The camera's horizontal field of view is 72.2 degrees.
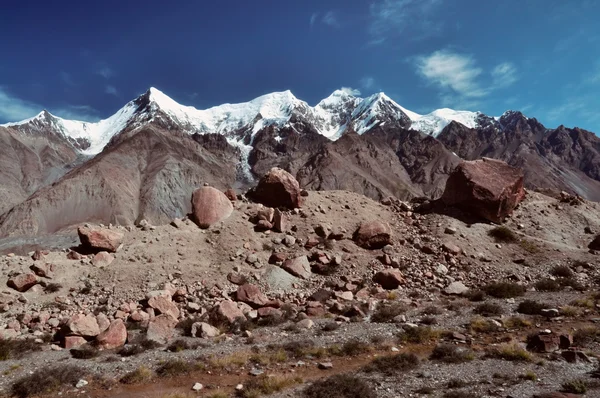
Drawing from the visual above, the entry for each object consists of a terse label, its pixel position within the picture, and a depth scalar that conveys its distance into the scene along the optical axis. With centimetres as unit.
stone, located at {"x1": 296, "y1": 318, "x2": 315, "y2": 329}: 1355
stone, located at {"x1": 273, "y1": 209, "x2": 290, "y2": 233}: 2041
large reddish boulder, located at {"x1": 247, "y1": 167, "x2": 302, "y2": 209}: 2205
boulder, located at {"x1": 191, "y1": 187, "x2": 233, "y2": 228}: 2023
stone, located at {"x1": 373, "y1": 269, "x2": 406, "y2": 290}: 1745
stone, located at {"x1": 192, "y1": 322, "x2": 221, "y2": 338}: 1303
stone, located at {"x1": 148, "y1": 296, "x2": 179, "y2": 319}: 1460
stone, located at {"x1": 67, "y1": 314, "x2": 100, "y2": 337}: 1267
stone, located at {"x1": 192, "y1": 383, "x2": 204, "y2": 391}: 951
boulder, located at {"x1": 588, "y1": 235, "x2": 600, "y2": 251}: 2062
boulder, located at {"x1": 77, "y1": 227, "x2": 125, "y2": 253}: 1733
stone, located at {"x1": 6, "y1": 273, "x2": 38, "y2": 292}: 1507
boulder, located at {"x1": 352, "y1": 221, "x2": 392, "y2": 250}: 2002
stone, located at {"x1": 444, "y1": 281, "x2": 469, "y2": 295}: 1688
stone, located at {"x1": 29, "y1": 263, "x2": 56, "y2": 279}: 1562
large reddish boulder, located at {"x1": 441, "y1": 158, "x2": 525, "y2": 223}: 2209
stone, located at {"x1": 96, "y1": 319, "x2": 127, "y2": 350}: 1229
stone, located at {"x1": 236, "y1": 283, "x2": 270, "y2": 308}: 1553
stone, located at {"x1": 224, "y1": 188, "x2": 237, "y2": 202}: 2311
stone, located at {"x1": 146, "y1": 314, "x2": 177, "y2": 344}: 1269
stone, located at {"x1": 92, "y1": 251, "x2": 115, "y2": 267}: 1662
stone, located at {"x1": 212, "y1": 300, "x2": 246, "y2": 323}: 1409
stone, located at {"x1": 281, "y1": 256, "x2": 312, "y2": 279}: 1773
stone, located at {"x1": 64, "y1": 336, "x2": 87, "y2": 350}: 1236
